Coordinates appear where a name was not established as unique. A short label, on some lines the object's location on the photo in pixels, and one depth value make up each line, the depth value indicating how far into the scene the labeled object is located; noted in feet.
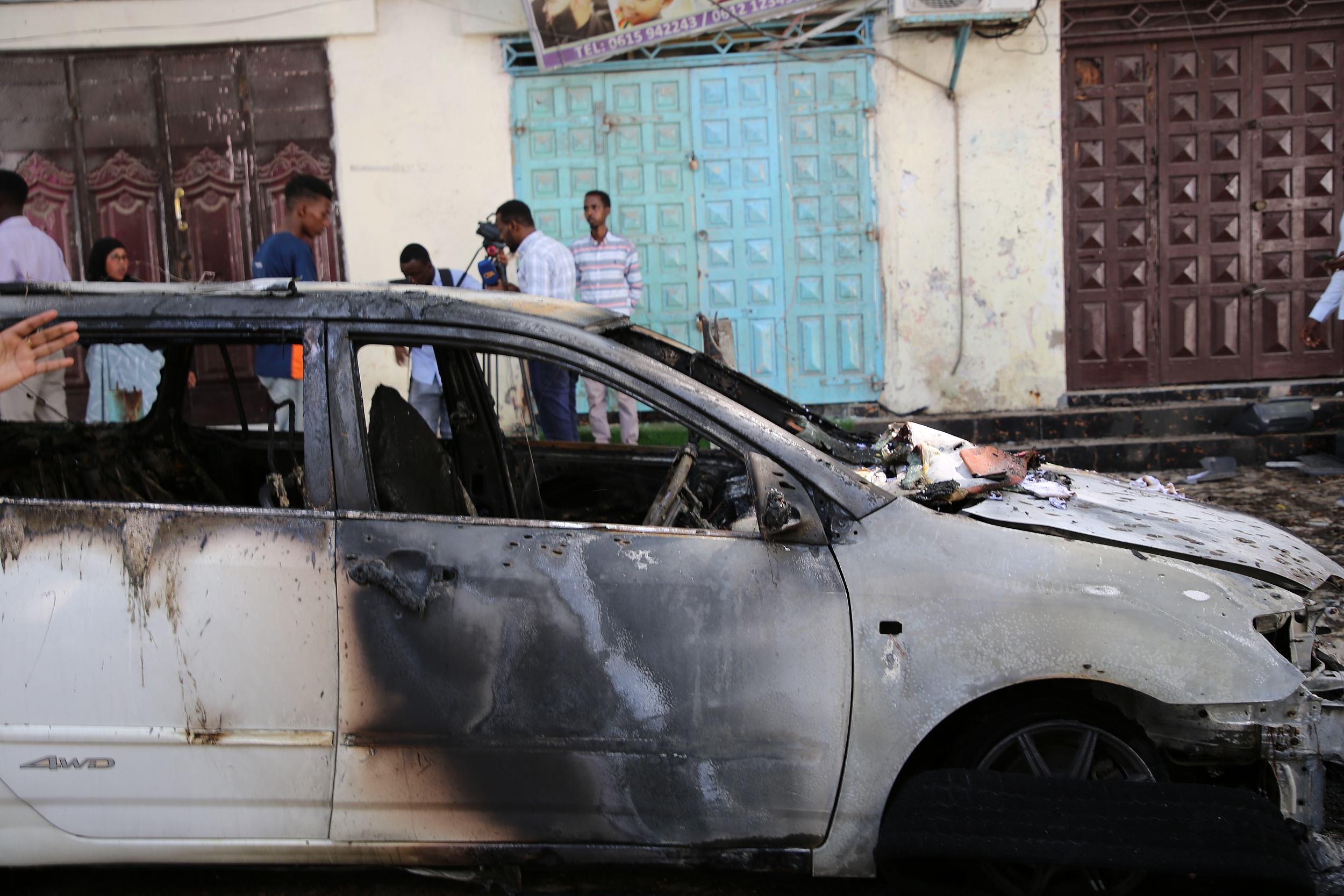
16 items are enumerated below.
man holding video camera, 20.61
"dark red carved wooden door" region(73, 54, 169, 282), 26.30
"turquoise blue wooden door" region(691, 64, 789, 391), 26.32
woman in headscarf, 20.26
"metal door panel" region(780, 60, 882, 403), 26.30
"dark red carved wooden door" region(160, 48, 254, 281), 26.40
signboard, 25.27
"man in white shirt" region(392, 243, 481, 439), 14.87
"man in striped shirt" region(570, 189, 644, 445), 24.30
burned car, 7.37
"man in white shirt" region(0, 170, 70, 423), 18.30
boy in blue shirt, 16.66
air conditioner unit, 24.63
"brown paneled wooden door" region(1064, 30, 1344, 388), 25.90
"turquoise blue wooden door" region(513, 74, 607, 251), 26.45
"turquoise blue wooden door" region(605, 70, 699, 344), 26.40
